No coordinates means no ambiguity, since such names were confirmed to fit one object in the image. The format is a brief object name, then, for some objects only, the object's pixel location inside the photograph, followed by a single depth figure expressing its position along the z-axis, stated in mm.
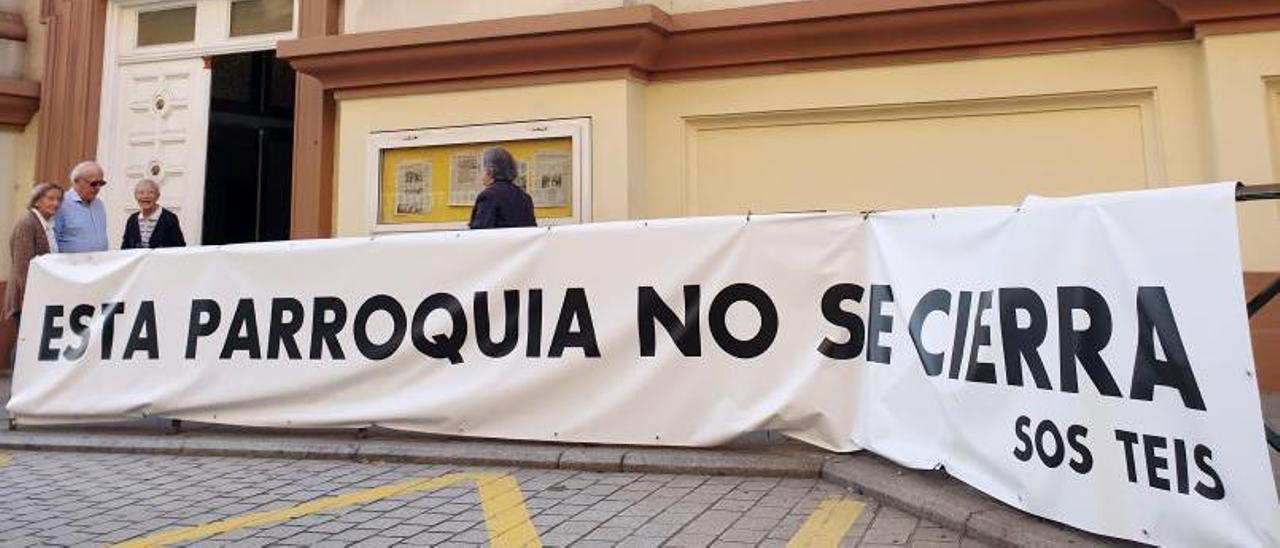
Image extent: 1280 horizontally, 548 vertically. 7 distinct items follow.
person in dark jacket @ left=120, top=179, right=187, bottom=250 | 7316
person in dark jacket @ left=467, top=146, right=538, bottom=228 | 6203
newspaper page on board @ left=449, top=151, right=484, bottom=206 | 7785
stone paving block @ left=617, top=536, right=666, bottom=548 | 3514
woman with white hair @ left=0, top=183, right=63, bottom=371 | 6711
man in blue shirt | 7074
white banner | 2947
